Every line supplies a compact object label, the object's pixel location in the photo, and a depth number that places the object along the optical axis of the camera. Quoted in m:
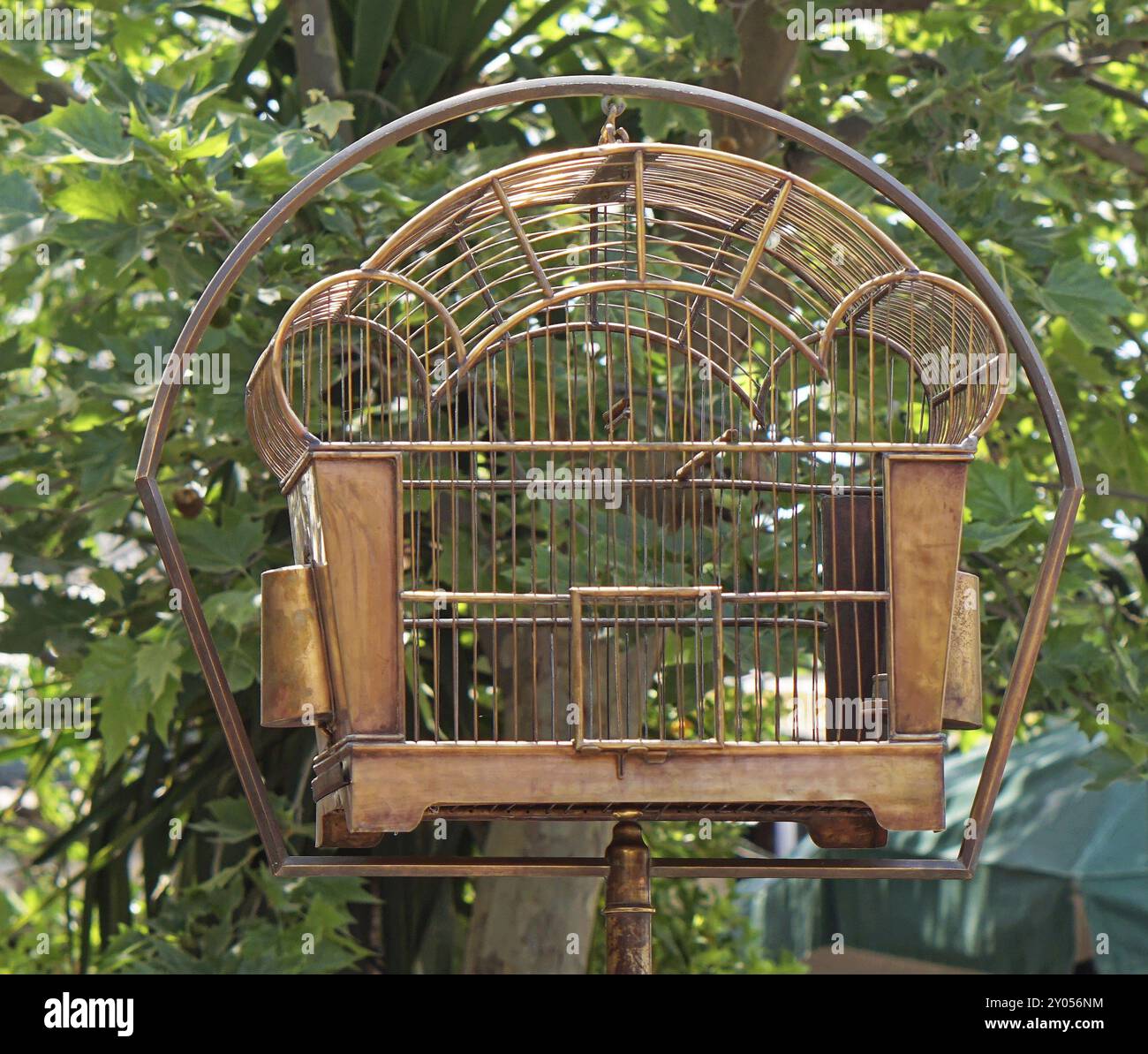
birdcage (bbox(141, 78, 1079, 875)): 3.30
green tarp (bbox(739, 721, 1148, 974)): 9.26
